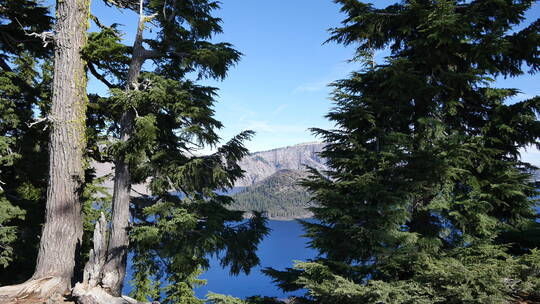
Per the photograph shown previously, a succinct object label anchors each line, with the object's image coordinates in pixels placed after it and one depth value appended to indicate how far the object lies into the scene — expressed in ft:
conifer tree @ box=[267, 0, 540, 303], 17.63
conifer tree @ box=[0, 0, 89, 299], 22.45
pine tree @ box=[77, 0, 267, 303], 23.79
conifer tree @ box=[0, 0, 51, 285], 29.07
